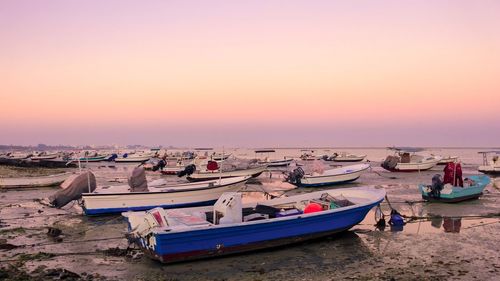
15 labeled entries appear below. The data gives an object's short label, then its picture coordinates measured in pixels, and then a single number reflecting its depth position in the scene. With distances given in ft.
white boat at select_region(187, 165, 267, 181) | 96.08
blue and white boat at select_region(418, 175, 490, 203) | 57.41
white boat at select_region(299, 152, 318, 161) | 208.35
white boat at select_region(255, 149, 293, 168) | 153.17
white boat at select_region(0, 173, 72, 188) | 82.94
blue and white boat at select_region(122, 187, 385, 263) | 30.09
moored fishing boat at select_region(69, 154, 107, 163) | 221.05
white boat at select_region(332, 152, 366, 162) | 203.92
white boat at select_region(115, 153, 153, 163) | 213.25
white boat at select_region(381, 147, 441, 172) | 119.75
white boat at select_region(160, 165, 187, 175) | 127.34
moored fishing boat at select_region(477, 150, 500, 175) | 112.72
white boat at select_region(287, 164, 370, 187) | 81.51
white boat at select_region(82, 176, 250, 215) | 49.78
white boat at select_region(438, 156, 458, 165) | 149.48
